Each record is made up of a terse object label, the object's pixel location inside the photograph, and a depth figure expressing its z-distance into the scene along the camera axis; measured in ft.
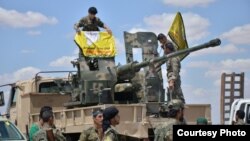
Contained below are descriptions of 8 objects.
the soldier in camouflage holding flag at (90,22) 48.06
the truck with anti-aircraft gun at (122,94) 40.47
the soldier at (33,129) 33.64
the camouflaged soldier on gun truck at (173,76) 43.75
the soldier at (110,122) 24.13
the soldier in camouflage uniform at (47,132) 28.27
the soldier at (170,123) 27.32
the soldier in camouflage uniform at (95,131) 25.66
